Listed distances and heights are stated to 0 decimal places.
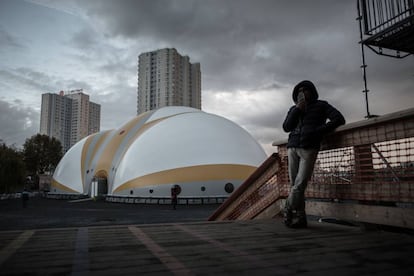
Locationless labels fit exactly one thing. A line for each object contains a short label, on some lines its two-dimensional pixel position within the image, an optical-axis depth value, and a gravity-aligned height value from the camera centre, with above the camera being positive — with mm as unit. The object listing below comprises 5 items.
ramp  6355 -323
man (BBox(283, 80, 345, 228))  4586 +676
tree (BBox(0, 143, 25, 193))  32906 +1403
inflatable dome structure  26750 +2179
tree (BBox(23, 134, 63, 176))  65875 +6455
